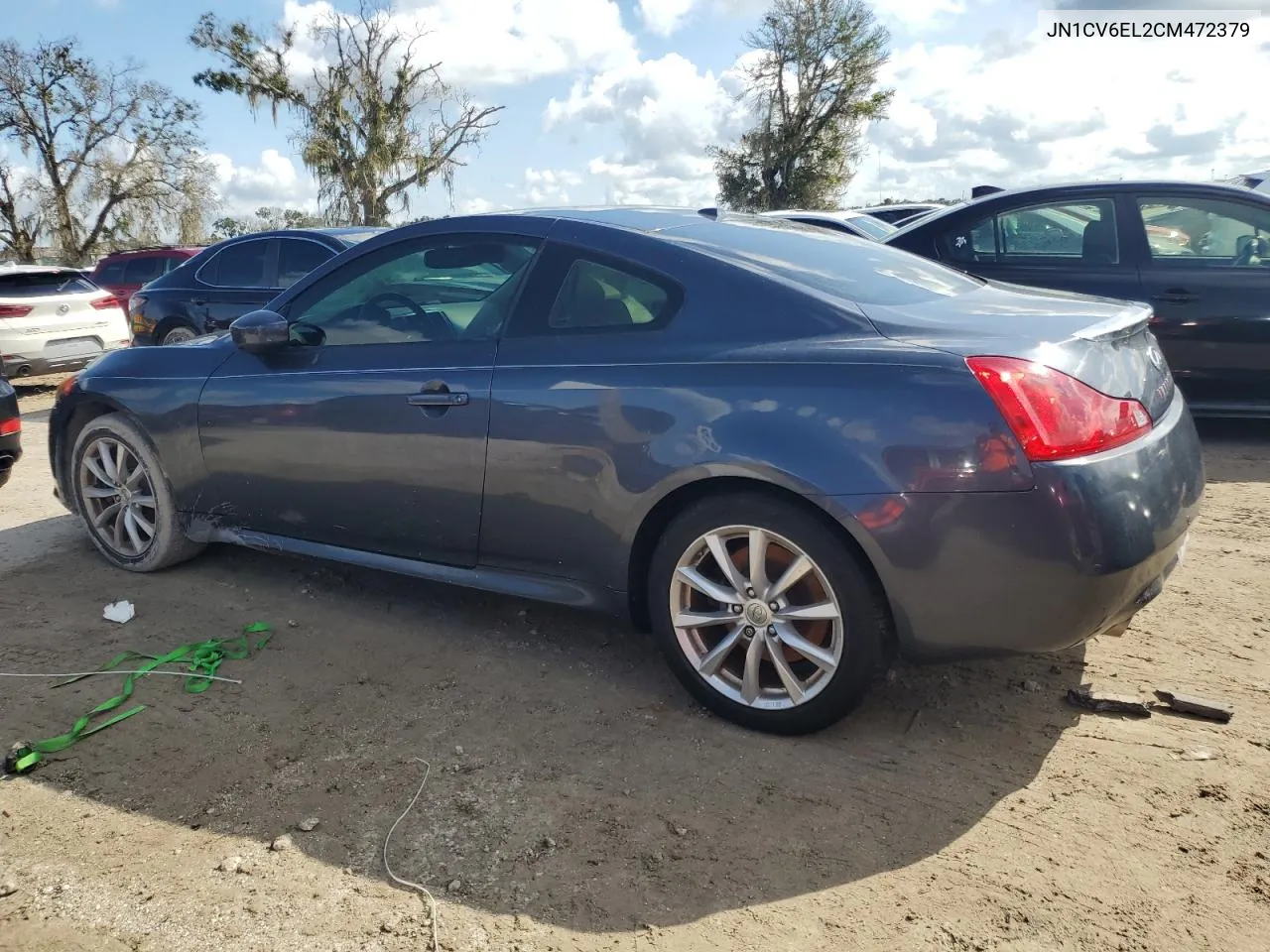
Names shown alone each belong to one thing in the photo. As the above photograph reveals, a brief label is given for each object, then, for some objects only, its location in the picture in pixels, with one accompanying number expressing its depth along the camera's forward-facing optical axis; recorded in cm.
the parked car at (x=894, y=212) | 1655
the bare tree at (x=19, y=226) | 3128
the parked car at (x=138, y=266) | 1560
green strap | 306
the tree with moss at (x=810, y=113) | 3794
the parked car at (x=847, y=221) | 1081
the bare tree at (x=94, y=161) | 3022
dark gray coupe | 261
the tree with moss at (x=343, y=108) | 3441
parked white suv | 1085
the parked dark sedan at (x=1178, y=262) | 614
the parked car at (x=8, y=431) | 587
